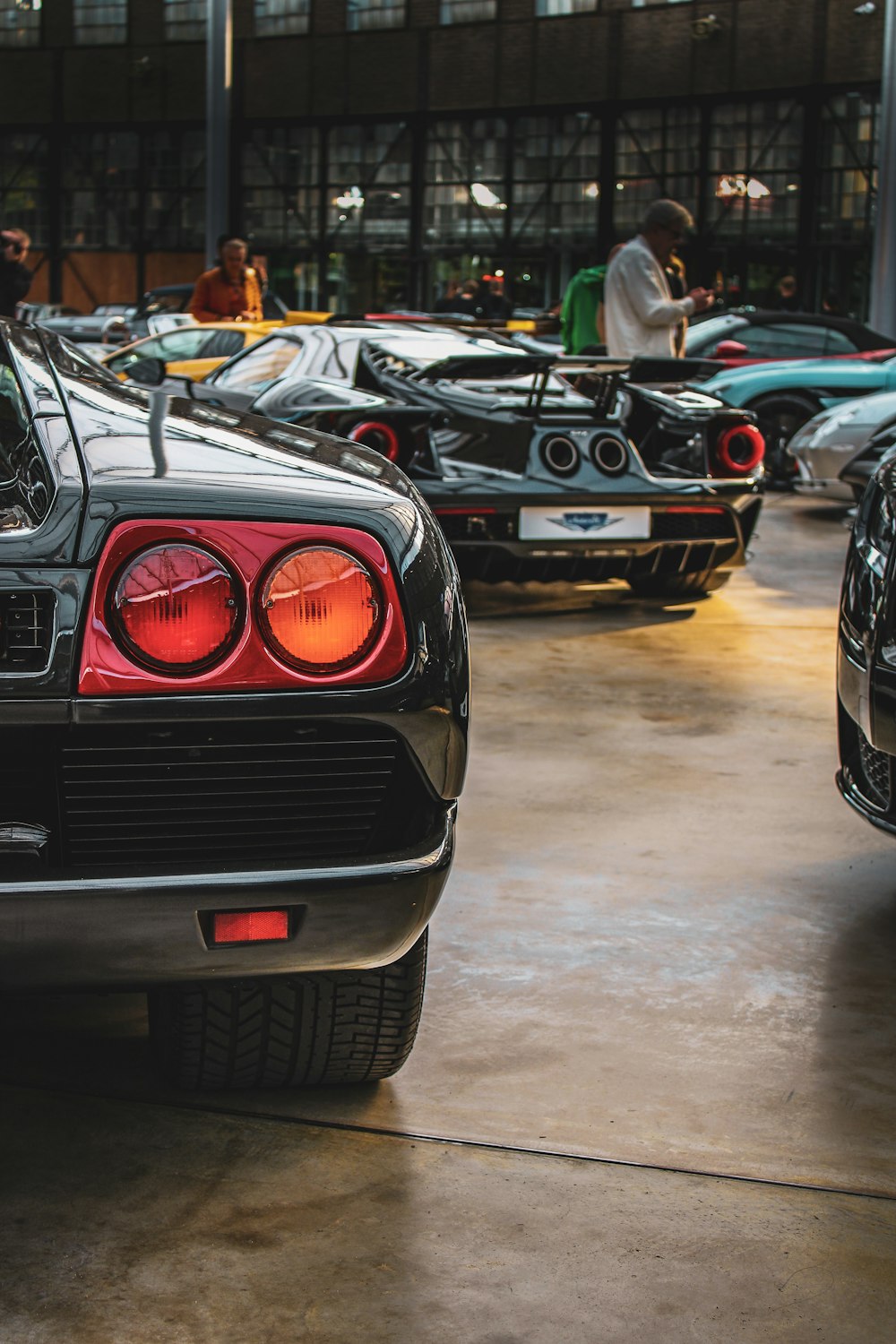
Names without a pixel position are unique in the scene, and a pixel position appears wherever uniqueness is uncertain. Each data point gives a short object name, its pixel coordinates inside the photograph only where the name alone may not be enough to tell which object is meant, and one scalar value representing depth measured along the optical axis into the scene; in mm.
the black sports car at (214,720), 1744
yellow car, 9633
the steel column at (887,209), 19703
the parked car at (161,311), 12472
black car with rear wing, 5973
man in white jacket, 7723
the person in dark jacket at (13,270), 8695
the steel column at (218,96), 22172
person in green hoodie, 9266
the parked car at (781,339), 12469
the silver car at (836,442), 8938
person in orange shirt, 10516
